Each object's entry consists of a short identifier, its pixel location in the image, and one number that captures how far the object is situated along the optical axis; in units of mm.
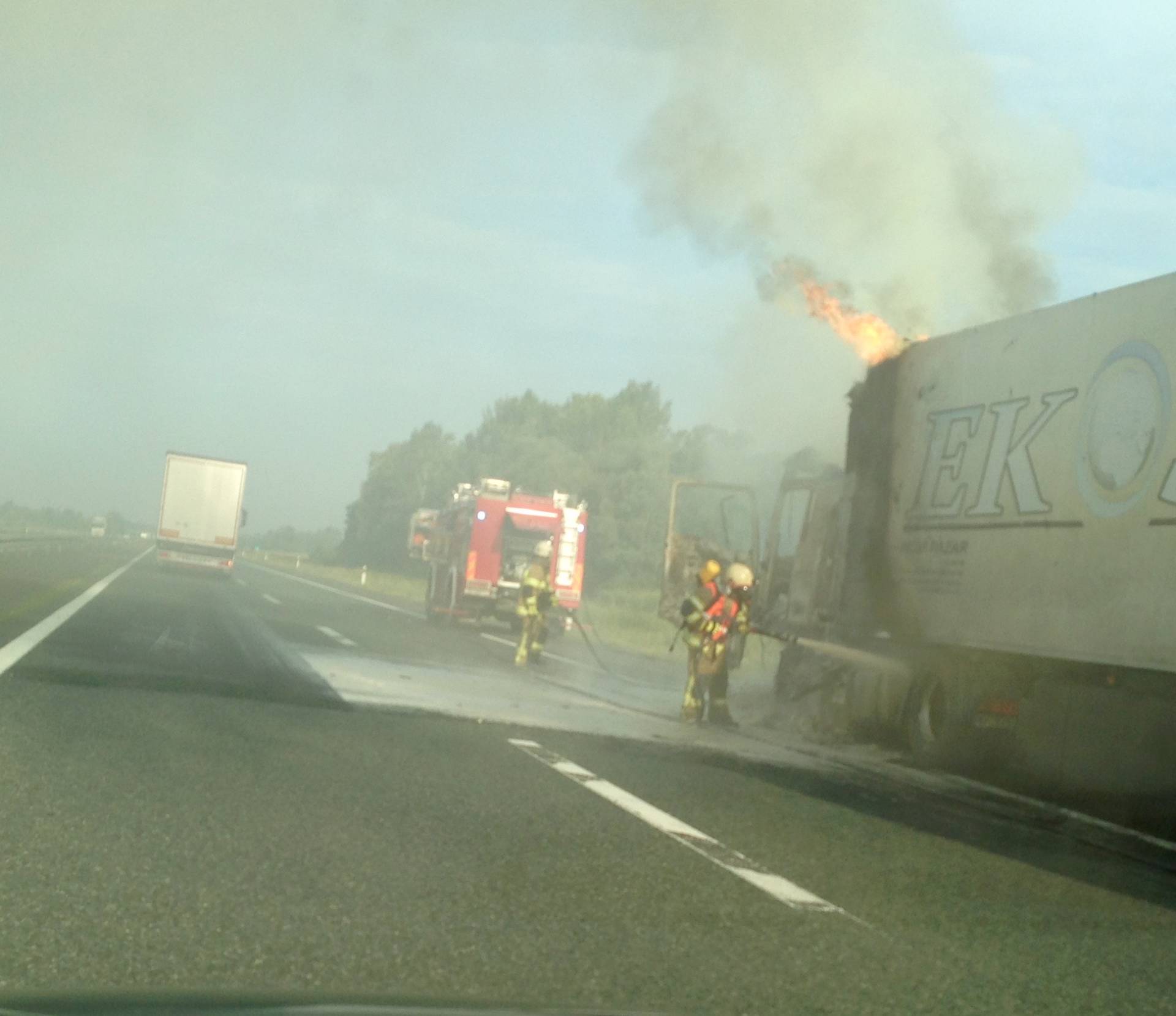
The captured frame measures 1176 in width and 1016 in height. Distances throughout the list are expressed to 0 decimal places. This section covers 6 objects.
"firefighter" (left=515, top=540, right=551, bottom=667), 21875
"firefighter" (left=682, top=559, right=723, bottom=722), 15211
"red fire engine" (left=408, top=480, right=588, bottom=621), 31469
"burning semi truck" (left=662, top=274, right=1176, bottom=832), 10008
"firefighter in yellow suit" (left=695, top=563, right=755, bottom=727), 15188
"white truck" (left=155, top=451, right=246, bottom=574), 45219
